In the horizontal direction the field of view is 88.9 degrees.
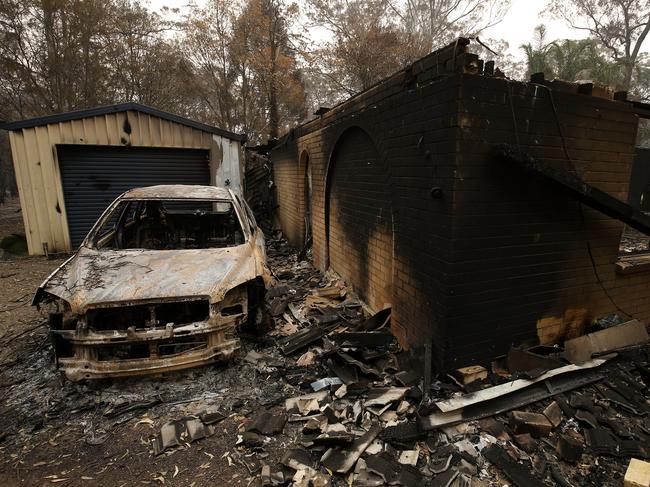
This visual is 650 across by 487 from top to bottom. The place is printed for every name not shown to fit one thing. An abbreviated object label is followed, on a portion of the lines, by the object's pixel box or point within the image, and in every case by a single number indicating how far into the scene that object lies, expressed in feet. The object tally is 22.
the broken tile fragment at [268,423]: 8.77
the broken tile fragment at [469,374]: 9.63
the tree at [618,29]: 56.34
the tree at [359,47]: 57.06
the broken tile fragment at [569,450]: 7.59
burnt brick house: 8.61
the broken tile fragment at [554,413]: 8.50
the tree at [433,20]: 68.44
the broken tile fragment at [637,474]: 6.49
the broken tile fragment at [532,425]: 8.26
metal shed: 24.98
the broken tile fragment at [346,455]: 7.64
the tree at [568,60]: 41.35
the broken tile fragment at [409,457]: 7.70
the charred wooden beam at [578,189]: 8.30
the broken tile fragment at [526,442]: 7.95
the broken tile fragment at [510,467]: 7.04
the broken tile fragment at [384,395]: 9.44
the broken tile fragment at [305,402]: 9.57
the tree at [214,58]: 62.08
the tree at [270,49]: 60.80
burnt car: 9.51
